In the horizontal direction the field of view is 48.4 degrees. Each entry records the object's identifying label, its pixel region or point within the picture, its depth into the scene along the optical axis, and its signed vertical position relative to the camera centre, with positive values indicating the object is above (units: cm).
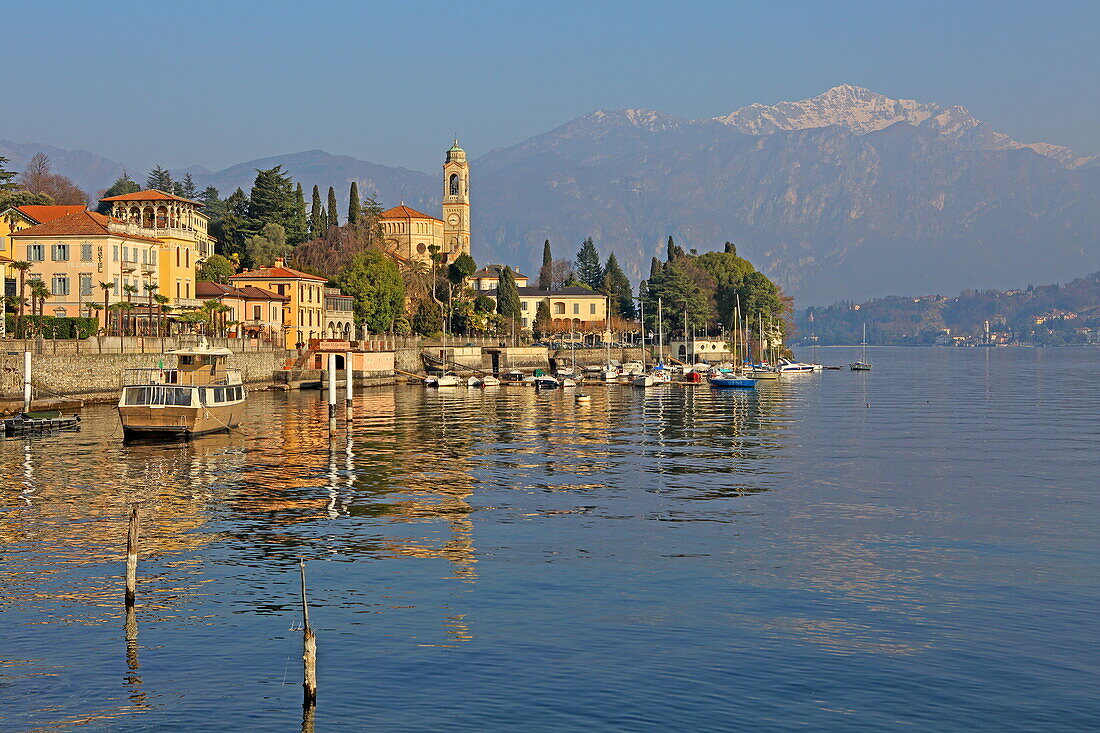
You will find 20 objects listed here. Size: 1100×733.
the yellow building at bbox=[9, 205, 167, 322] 11388 +902
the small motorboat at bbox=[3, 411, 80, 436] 7412 -424
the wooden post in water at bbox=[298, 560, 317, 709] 2273 -599
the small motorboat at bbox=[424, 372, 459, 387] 14312 -347
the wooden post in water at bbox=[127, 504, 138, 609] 3047 -512
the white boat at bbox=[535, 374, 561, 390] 14468 -384
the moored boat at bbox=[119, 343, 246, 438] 7019 -299
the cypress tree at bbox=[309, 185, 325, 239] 19075 +2074
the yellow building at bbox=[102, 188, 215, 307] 12512 +1274
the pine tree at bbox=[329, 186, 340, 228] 19488 +2162
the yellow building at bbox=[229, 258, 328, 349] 14888 +779
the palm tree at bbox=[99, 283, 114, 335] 10850 +493
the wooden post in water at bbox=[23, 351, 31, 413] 7894 -179
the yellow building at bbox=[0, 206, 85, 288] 11162 +1339
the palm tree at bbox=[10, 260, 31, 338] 9912 +482
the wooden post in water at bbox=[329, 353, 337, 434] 7556 -291
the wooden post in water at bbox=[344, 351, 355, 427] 8506 -214
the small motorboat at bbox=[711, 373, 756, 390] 14875 -413
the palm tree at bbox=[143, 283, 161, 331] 11745 +623
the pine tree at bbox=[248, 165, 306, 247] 17800 +2229
